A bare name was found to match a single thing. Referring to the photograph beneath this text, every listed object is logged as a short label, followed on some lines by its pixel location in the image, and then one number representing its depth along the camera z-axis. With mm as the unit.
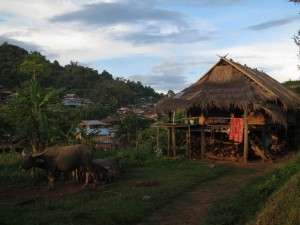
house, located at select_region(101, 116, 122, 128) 49294
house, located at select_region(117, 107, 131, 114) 58562
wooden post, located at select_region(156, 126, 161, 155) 18742
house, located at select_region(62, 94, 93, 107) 58291
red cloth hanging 17281
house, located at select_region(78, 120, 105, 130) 43256
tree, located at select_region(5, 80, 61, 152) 14445
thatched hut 17281
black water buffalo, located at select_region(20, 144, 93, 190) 11828
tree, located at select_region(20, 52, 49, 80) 40688
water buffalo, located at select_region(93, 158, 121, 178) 12795
